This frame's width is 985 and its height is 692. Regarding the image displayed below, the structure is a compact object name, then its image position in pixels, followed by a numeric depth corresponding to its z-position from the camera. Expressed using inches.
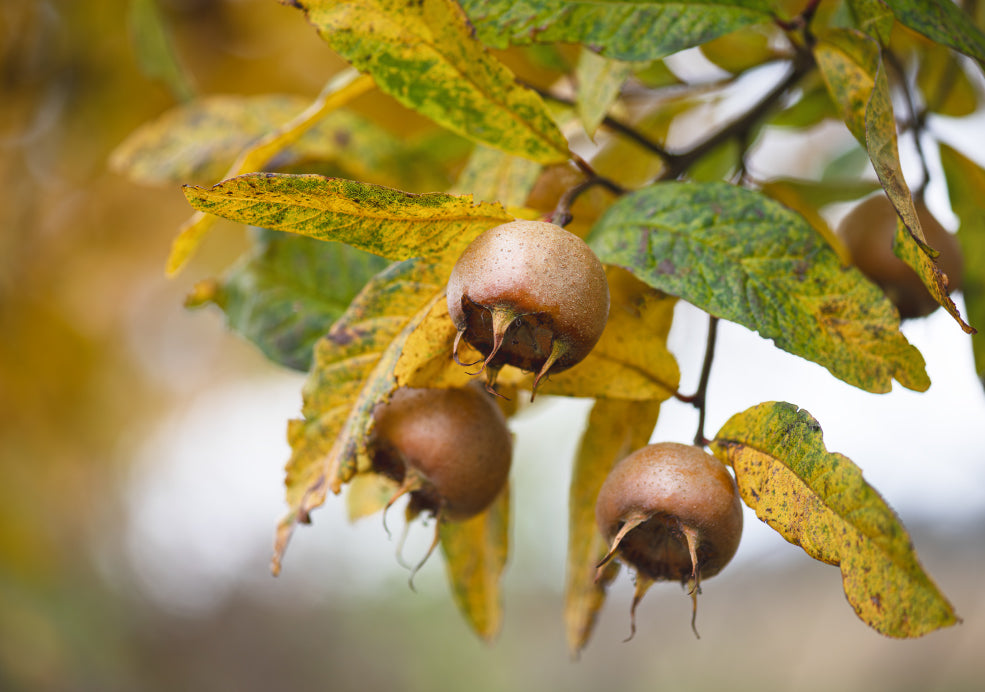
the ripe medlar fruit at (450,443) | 30.8
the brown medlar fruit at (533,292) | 28.9
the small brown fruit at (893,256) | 33.4
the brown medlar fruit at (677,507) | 29.7
